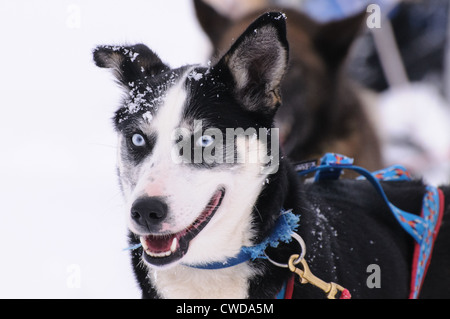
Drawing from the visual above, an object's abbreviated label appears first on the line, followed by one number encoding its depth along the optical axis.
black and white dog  1.45
